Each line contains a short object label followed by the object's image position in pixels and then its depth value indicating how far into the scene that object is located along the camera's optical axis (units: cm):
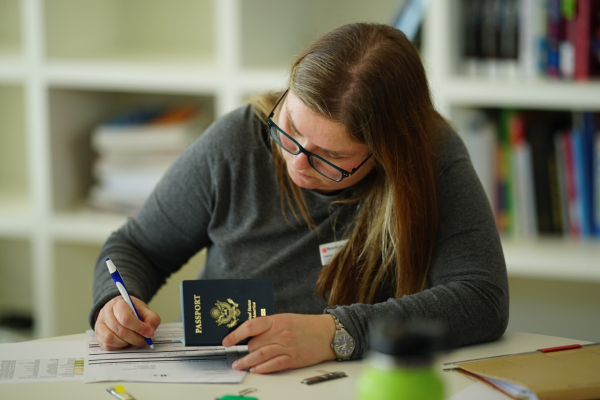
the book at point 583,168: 267
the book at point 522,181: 272
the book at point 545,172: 271
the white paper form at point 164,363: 191
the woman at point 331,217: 203
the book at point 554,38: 262
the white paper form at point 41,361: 191
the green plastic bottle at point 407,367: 163
